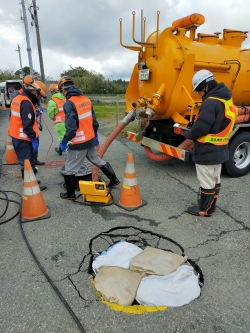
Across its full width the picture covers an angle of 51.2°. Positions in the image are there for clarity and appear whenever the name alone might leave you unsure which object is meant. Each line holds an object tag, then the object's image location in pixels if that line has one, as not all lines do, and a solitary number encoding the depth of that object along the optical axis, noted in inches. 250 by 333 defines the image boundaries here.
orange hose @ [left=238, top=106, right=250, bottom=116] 188.5
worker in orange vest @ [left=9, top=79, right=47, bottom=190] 163.9
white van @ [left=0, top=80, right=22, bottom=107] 841.0
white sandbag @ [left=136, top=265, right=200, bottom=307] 86.0
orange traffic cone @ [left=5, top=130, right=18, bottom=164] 245.1
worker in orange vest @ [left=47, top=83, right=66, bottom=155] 230.4
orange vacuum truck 168.7
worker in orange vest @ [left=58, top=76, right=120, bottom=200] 145.8
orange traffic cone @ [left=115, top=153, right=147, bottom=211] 150.7
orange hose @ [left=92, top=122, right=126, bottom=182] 188.1
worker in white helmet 124.2
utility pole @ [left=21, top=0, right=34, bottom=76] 845.8
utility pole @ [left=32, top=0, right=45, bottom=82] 834.9
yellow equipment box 153.1
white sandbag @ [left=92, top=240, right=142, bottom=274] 102.4
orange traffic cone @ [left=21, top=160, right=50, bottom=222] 139.3
